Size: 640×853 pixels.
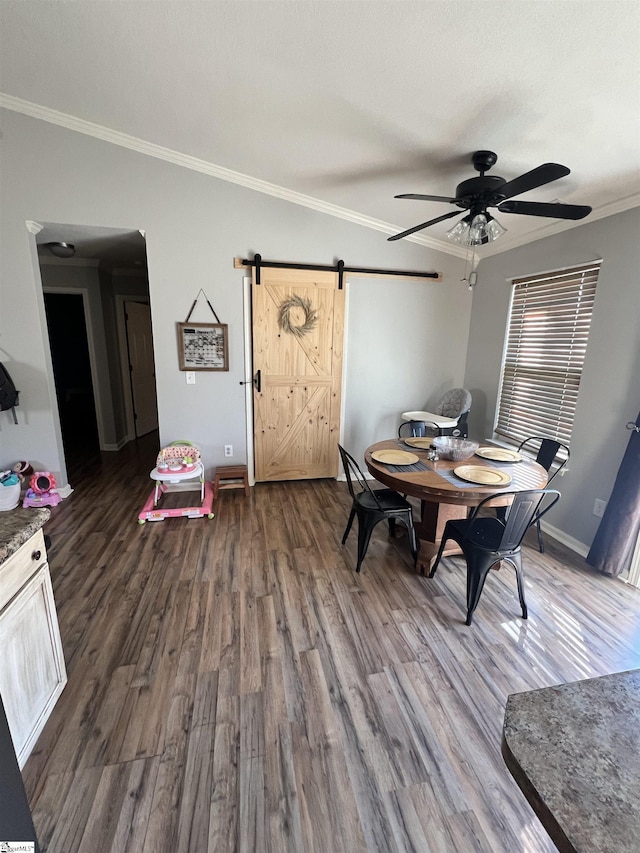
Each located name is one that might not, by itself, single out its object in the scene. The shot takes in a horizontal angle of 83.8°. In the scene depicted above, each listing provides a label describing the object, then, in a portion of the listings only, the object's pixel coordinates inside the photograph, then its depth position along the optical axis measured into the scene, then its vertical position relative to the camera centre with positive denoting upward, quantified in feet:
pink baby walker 10.10 -3.58
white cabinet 3.86 -3.53
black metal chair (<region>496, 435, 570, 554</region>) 8.50 -2.39
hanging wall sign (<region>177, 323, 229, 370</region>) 11.36 +0.05
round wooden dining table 6.63 -2.46
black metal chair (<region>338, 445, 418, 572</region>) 7.84 -3.46
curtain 7.60 -3.53
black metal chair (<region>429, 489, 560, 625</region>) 6.02 -3.42
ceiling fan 6.07 +2.68
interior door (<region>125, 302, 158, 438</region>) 17.57 -0.92
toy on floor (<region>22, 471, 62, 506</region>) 10.62 -4.33
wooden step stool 11.69 -4.18
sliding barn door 11.66 -0.73
